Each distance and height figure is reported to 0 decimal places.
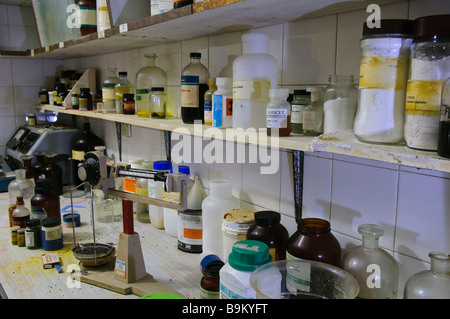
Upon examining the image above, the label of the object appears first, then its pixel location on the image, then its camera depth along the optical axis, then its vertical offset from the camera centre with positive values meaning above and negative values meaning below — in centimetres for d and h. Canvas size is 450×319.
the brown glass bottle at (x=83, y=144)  252 -31
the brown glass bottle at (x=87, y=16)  191 +41
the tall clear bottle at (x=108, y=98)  199 +0
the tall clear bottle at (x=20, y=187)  202 -47
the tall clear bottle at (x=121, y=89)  189 +4
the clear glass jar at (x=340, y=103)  98 -1
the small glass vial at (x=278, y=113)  100 -4
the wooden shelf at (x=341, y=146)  66 -10
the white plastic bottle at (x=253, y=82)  112 +5
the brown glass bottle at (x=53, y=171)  232 -44
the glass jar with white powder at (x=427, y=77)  68 +4
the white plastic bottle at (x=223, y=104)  122 -2
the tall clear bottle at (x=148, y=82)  176 +8
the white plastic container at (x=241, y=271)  89 -41
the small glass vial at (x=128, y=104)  180 -3
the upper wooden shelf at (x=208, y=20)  99 +25
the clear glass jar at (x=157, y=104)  167 -3
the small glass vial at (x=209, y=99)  130 +0
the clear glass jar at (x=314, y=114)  104 -4
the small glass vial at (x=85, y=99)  218 -1
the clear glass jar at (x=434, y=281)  84 -40
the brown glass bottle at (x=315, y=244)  101 -39
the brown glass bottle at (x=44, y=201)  173 -48
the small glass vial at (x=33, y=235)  161 -57
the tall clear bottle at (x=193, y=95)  138 +1
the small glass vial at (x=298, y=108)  109 -3
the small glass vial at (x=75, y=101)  226 -2
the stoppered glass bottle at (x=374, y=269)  98 -44
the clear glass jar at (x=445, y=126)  64 -5
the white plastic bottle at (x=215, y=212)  142 -42
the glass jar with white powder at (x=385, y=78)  75 +4
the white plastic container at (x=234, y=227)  124 -42
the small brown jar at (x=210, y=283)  105 -51
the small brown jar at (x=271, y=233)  113 -40
